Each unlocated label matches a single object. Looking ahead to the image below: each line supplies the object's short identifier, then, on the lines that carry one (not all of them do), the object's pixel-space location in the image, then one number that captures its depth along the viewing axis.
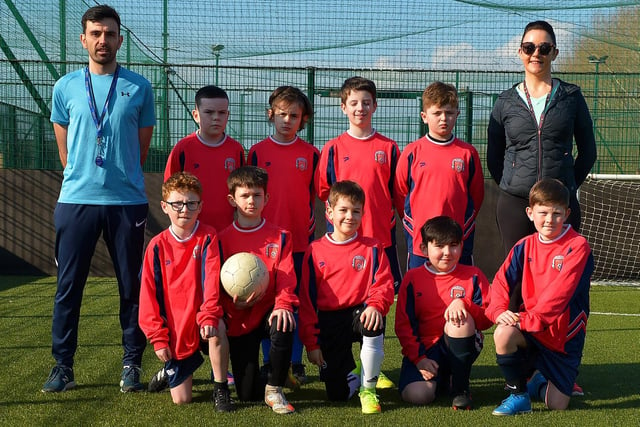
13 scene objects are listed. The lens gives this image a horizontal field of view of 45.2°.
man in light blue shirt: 4.38
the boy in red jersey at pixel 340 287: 4.22
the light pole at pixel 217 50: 9.74
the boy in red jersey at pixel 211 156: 4.74
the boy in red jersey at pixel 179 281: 4.15
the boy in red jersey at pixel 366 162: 4.76
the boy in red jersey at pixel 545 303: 4.04
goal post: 9.65
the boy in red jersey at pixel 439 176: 4.67
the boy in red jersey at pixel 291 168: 4.86
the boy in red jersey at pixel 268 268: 4.23
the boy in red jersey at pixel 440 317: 4.15
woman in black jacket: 4.43
